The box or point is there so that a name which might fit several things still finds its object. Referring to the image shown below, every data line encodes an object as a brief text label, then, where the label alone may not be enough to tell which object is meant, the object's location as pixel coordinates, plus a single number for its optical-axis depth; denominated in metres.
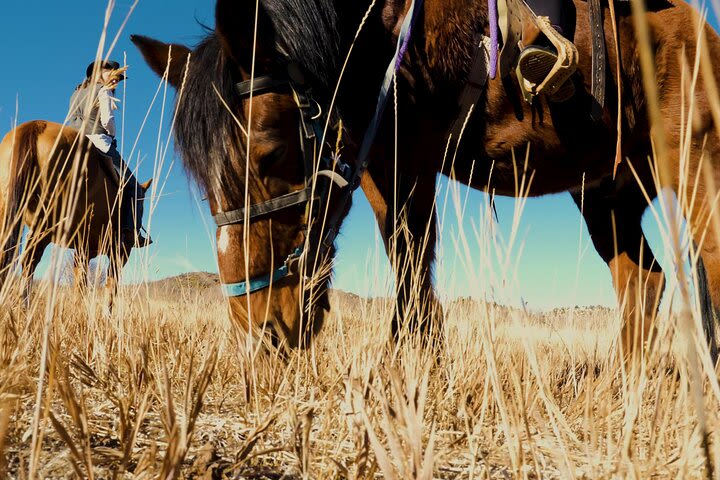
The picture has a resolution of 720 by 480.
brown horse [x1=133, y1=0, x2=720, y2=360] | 1.81
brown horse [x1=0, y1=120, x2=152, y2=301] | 4.95
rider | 5.47
